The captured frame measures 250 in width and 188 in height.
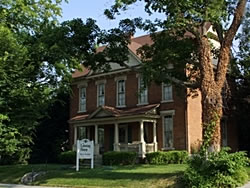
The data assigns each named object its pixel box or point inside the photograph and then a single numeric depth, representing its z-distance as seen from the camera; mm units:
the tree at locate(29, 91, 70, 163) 37469
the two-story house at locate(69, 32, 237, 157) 29781
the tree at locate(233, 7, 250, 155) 25188
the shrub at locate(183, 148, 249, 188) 15523
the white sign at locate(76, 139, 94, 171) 23312
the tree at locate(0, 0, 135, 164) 16109
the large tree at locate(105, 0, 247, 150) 16438
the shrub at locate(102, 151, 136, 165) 29000
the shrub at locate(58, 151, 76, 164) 33522
